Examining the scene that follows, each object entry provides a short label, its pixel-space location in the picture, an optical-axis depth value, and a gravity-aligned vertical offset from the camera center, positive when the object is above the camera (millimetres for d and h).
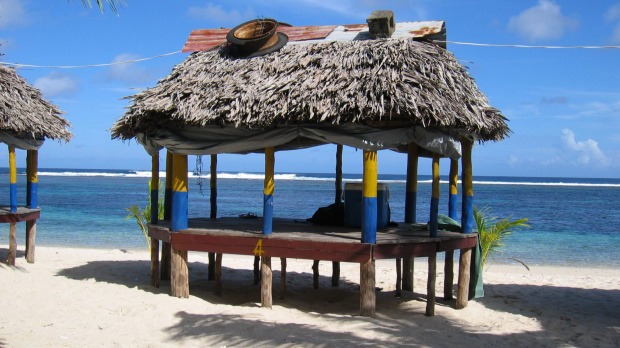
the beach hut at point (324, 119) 7141 +518
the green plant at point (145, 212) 11062 -959
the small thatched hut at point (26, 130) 9977 +399
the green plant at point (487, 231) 9969 -975
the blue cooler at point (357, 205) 8625 -541
